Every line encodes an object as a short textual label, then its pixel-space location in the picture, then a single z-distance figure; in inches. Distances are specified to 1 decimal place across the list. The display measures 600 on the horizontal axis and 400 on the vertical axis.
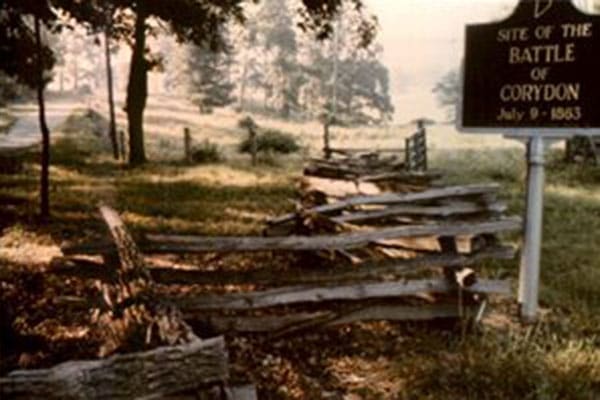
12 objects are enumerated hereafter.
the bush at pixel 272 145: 1332.6
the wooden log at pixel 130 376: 132.7
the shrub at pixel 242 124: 2162.8
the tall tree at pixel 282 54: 3115.2
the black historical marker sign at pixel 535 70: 293.4
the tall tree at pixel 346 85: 3012.1
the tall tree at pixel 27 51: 543.8
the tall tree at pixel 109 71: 1006.2
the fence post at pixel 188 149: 1090.6
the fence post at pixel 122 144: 1160.3
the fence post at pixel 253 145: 1072.2
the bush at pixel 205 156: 1103.0
